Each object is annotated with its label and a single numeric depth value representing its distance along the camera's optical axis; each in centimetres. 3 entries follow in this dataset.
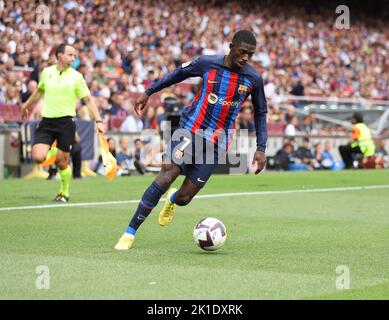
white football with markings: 1837
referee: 2937
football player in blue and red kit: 1881
